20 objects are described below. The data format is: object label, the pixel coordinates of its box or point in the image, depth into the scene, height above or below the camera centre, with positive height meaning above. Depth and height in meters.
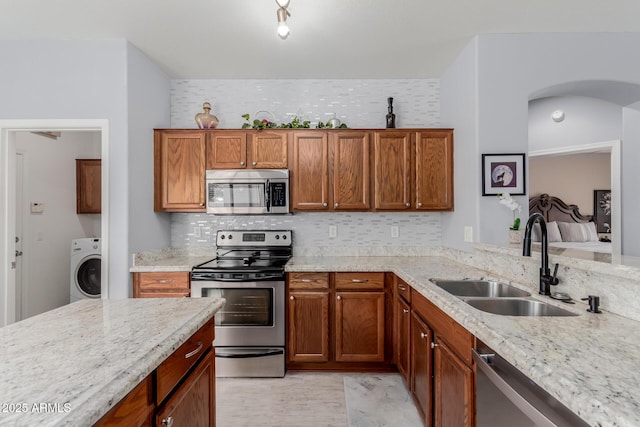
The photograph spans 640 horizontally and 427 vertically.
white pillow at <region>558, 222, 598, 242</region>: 5.09 -0.34
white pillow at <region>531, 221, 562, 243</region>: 5.07 -0.35
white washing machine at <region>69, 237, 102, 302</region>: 3.94 -0.70
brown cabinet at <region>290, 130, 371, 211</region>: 2.97 +0.41
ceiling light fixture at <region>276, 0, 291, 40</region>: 1.78 +1.14
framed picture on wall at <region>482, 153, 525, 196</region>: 2.46 +0.31
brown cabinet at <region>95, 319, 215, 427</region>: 0.82 -0.58
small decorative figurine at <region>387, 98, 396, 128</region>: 3.08 +0.93
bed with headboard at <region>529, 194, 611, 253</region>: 4.99 -0.21
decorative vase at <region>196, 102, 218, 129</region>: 3.02 +0.91
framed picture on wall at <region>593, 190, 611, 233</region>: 5.51 +0.03
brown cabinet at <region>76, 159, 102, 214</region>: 4.23 +0.41
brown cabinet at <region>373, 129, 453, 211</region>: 2.95 +0.43
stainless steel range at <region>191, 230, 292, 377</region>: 2.60 -0.88
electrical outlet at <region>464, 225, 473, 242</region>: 2.60 -0.18
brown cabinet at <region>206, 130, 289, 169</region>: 2.98 +0.63
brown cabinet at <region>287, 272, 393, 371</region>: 2.63 -0.93
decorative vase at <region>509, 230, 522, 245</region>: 2.18 -0.17
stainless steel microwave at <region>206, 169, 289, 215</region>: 2.94 +0.21
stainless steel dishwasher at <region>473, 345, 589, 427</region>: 0.85 -0.58
